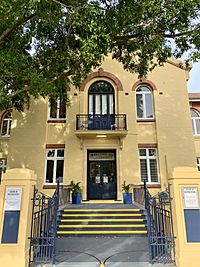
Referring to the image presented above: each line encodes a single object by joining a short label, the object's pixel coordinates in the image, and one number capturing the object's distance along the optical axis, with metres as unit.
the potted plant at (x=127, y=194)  11.66
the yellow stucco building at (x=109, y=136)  12.84
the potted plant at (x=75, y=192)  11.62
